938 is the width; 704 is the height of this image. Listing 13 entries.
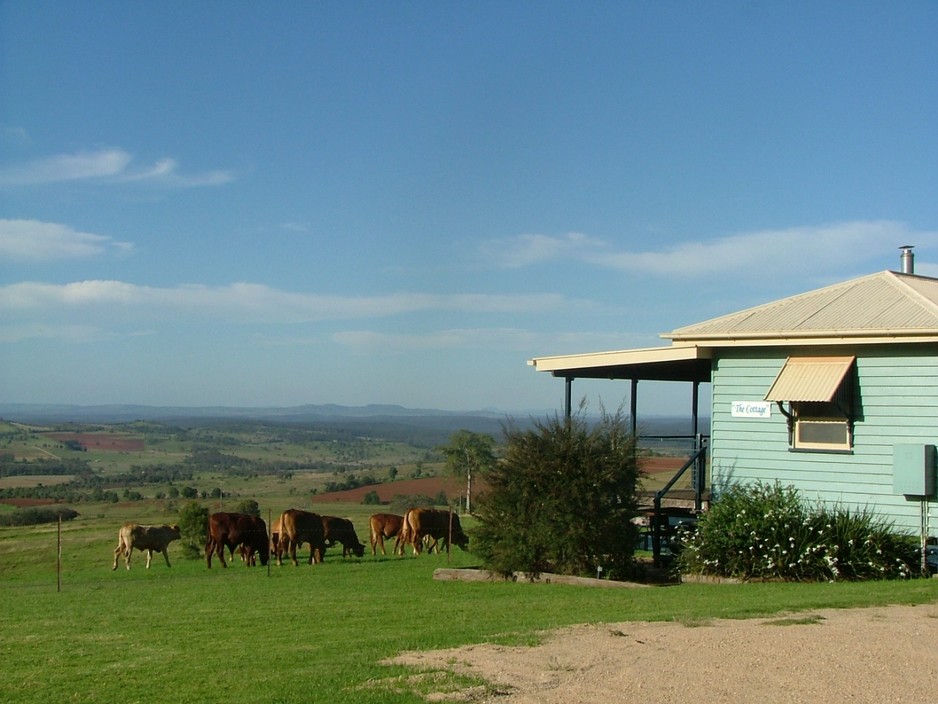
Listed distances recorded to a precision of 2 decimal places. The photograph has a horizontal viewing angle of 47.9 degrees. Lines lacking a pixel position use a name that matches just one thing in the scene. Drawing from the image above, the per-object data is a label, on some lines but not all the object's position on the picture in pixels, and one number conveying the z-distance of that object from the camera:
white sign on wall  17.48
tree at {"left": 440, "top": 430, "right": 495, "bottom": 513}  35.78
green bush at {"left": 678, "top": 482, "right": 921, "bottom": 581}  15.22
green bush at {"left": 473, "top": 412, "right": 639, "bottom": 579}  16.41
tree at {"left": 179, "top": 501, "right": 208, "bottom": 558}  26.33
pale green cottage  15.85
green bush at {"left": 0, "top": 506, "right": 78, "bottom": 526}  39.97
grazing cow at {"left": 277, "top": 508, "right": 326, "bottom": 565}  23.52
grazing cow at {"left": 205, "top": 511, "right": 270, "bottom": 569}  22.94
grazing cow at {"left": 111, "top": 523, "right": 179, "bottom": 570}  23.62
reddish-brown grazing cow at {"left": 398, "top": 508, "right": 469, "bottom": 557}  24.98
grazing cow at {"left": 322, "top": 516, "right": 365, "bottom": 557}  25.05
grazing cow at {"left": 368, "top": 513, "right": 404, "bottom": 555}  25.78
